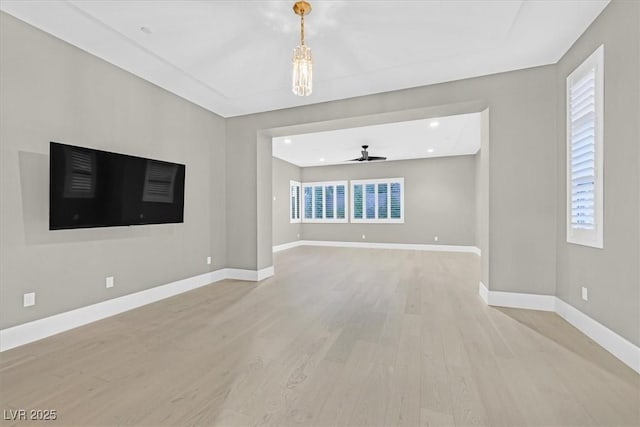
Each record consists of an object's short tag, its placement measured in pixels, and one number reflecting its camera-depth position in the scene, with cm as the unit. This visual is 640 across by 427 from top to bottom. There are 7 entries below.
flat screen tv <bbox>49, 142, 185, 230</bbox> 273
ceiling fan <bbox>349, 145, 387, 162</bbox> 703
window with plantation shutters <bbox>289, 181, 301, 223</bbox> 1018
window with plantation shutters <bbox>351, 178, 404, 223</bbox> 963
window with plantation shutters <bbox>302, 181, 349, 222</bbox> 1039
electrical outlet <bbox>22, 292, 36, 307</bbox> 259
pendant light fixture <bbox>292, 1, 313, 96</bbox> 242
